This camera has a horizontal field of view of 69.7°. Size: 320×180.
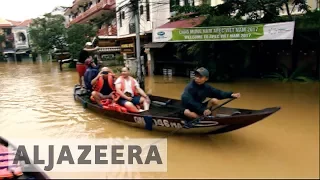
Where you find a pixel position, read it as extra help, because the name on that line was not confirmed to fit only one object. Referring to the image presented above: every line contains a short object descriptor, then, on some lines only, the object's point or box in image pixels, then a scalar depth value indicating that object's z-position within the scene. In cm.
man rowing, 413
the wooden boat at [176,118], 377
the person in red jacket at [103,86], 610
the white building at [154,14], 1319
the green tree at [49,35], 2059
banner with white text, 728
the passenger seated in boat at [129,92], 538
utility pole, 796
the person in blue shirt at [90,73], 699
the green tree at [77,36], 1784
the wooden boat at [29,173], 310
